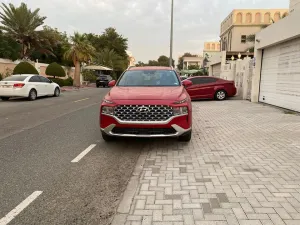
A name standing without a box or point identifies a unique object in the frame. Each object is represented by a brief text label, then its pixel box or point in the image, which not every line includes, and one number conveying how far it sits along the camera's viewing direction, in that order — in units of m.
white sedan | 15.20
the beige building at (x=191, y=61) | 108.44
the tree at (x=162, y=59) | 114.71
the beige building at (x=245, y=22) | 43.12
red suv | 5.44
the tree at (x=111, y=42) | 57.16
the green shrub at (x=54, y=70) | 29.78
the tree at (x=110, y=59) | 49.09
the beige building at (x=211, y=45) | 85.81
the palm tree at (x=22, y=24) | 28.11
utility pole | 24.29
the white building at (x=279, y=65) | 10.98
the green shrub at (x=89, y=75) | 39.97
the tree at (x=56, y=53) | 33.12
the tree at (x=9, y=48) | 23.50
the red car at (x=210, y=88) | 16.61
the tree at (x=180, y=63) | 119.89
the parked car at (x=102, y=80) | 34.58
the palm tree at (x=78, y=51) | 31.84
